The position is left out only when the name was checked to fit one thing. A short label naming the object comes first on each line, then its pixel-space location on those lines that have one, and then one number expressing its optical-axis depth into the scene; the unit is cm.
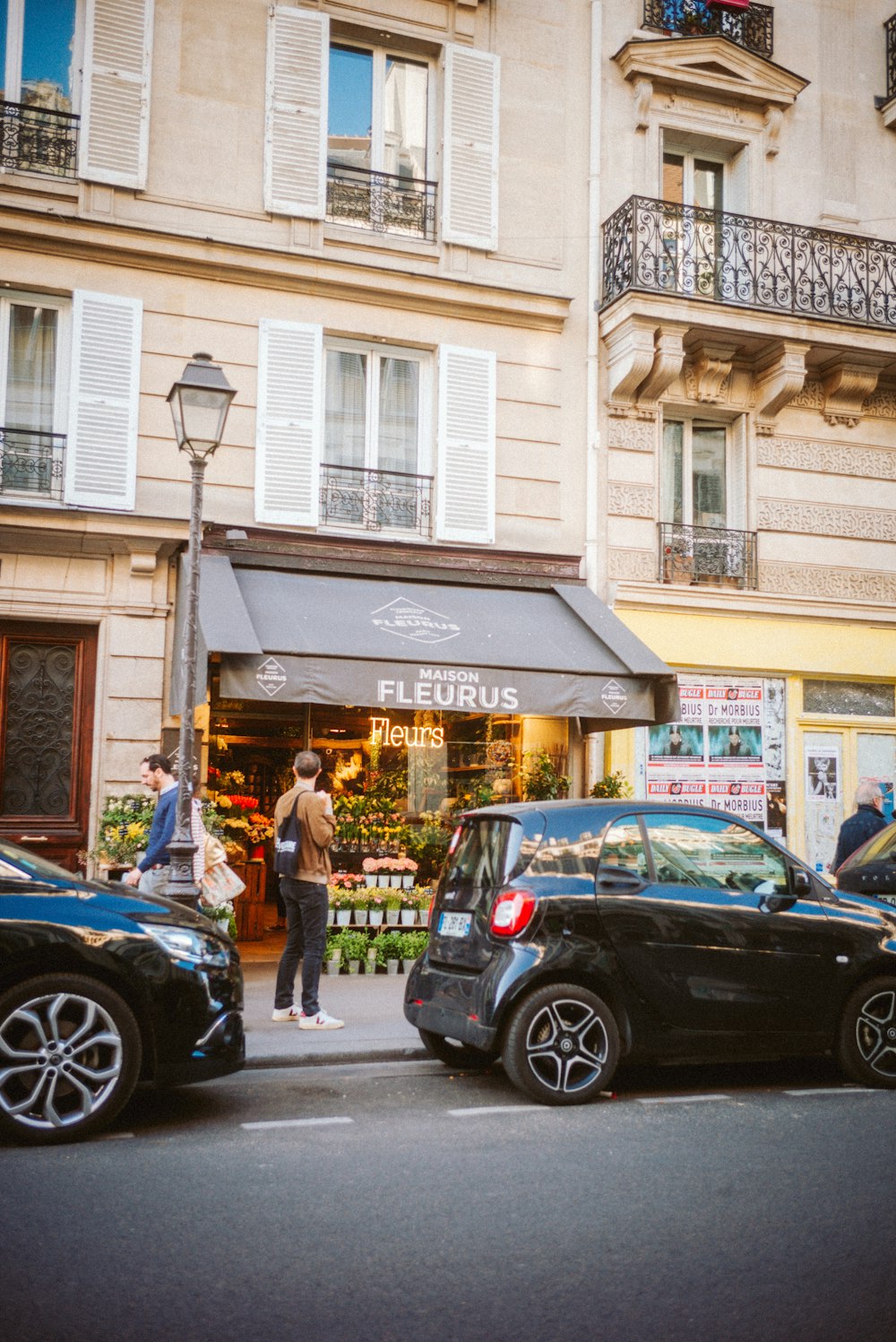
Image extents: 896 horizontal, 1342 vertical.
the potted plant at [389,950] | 1123
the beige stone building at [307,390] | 1152
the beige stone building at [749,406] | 1366
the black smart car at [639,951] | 648
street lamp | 792
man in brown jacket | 839
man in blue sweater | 856
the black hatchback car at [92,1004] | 545
